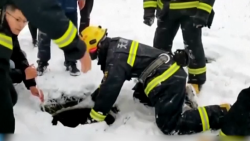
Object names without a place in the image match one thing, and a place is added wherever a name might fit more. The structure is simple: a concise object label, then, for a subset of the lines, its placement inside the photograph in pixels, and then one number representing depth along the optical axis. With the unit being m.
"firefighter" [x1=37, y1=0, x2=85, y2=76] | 3.88
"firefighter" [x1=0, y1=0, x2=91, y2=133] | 1.97
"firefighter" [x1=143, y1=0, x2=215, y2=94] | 3.34
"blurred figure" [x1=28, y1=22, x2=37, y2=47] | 4.69
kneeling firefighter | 2.96
